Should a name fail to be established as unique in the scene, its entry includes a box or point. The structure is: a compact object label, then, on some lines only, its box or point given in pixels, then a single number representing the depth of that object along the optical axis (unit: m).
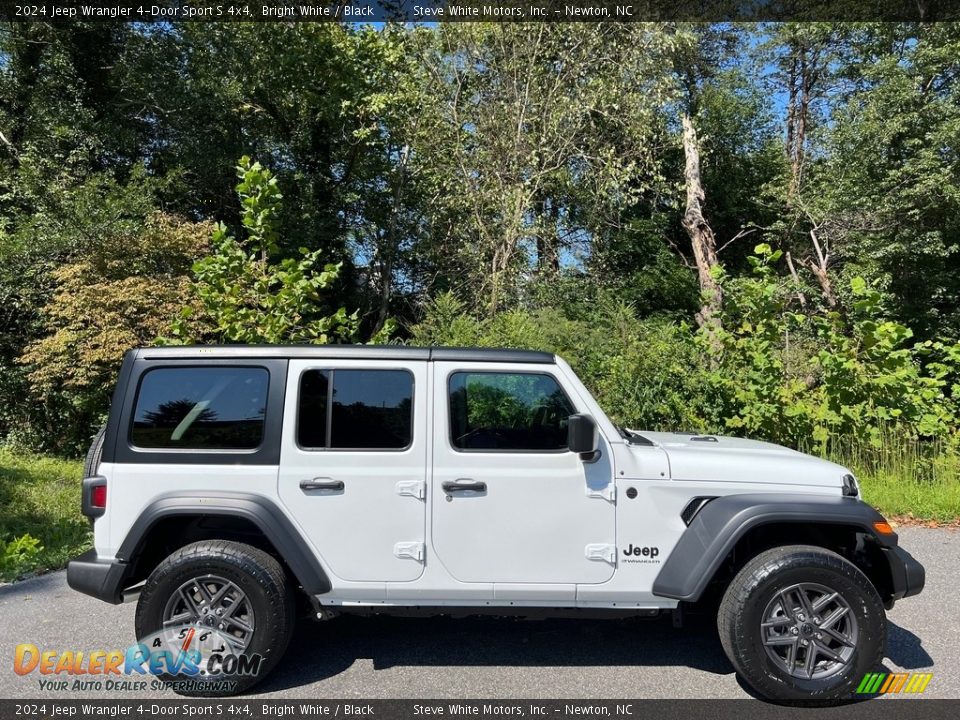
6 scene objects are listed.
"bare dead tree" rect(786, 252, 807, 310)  17.59
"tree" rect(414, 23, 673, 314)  14.53
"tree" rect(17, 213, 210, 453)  10.30
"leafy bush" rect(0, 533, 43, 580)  5.56
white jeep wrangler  3.44
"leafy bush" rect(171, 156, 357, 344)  8.04
